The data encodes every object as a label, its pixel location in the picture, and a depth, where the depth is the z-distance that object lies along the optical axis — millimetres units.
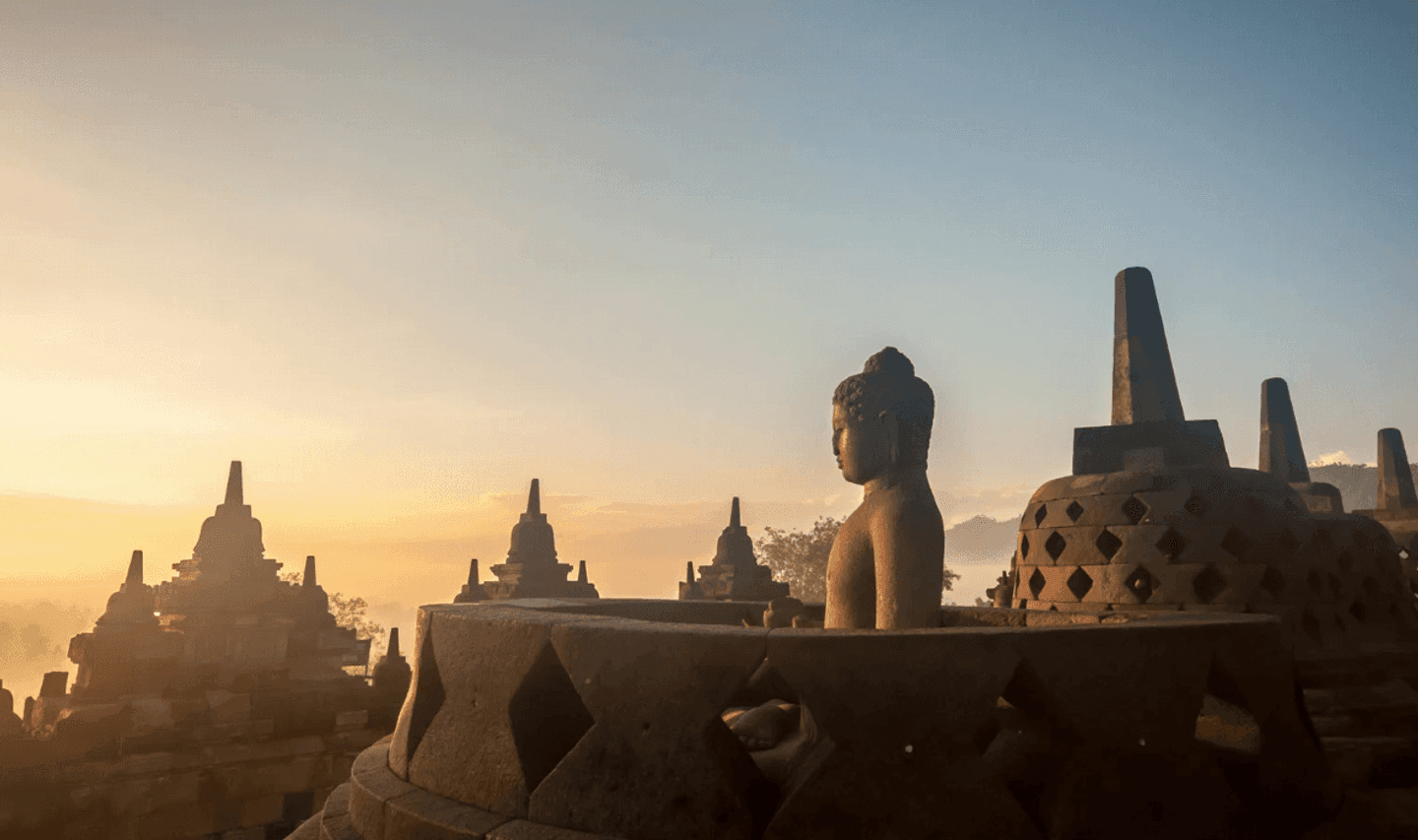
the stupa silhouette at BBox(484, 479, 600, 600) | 28109
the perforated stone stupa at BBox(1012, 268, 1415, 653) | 5910
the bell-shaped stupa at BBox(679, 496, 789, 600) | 28609
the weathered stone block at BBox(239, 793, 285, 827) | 7238
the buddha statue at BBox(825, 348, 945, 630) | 3334
